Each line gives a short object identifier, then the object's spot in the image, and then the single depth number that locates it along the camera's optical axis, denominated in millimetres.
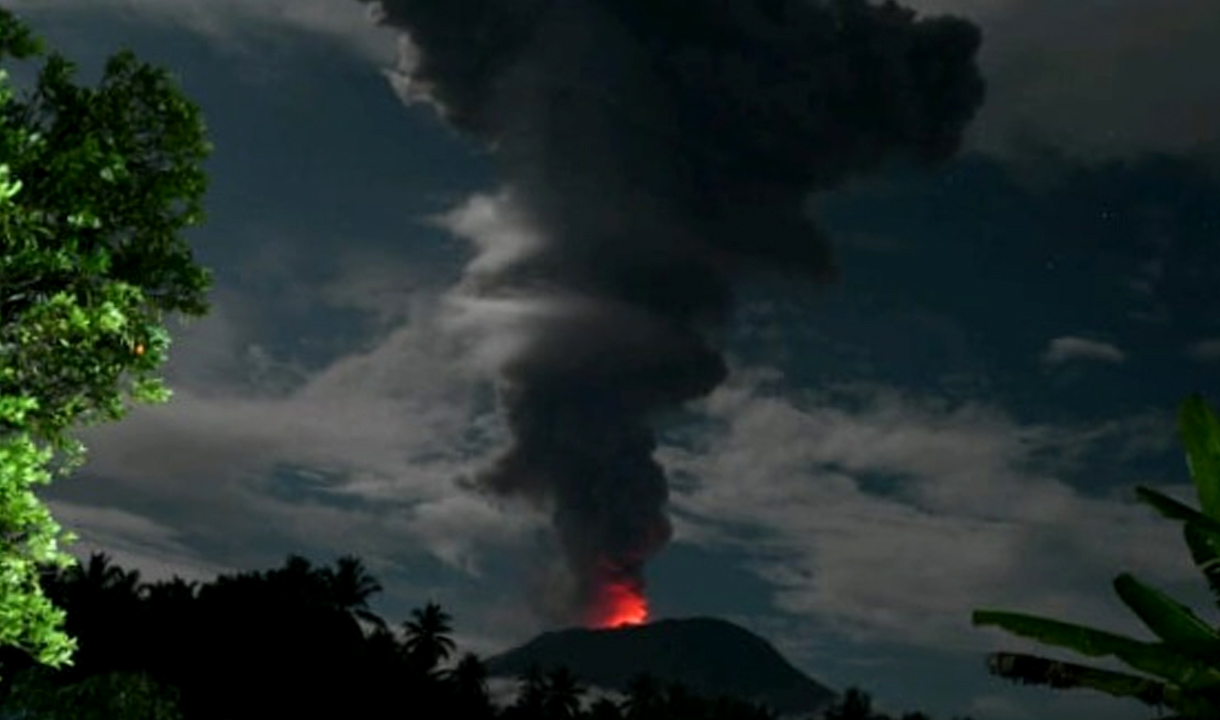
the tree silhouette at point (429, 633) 141875
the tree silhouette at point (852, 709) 161875
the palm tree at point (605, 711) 130125
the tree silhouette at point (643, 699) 137625
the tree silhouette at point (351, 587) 116250
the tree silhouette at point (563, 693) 158250
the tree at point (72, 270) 15789
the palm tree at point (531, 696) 114100
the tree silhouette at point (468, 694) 94438
